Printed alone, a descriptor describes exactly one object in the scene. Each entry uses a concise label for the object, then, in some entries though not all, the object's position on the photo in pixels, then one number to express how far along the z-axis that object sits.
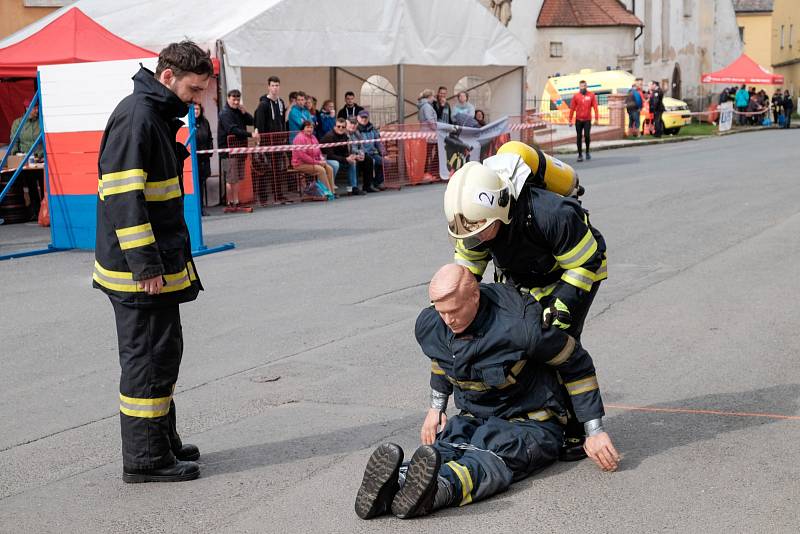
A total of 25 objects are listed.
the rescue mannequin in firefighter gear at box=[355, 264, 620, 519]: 4.30
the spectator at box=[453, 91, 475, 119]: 21.78
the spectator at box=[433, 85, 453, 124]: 21.20
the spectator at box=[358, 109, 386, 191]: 19.45
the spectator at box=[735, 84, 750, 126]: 46.34
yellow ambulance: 39.00
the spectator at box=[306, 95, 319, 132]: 18.75
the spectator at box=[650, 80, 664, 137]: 37.28
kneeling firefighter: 4.49
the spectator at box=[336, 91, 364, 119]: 20.14
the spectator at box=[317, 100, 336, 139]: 19.39
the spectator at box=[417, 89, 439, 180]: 20.83
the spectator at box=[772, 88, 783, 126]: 45.94
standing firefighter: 4.71
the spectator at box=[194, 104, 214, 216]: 16.52
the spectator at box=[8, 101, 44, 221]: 15.80
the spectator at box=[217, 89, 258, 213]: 16.81
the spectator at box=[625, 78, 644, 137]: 36.97
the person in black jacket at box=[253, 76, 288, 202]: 17.48
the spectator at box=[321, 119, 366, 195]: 18.75
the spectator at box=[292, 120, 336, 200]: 17.84
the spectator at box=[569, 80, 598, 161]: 25.09
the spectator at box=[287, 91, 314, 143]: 18.17
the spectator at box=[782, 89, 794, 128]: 44.50
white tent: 17.81
